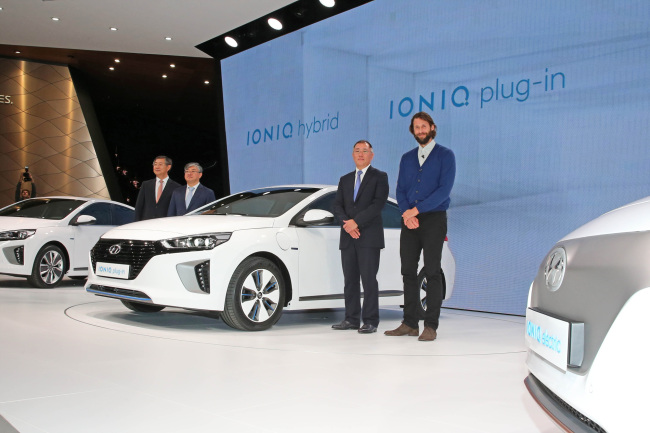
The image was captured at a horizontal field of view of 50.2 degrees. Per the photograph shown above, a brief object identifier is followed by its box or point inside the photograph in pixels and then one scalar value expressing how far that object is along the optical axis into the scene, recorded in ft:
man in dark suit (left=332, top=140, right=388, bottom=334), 18.02
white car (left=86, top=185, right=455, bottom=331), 16.74
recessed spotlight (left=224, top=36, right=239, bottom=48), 37.06
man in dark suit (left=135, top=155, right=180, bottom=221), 23.47
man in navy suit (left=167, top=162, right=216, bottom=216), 22.67
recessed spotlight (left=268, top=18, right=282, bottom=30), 33.86
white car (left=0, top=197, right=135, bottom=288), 27.12
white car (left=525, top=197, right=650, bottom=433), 5.10
